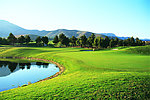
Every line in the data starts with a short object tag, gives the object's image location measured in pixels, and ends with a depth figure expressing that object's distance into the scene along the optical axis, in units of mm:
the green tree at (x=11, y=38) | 106625
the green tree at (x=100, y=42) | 103394
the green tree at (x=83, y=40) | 115812
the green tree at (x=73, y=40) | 124925
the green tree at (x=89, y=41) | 112056
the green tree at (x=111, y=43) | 111606
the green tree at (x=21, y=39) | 110688
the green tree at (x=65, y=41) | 121675
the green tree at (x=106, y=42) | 107275
